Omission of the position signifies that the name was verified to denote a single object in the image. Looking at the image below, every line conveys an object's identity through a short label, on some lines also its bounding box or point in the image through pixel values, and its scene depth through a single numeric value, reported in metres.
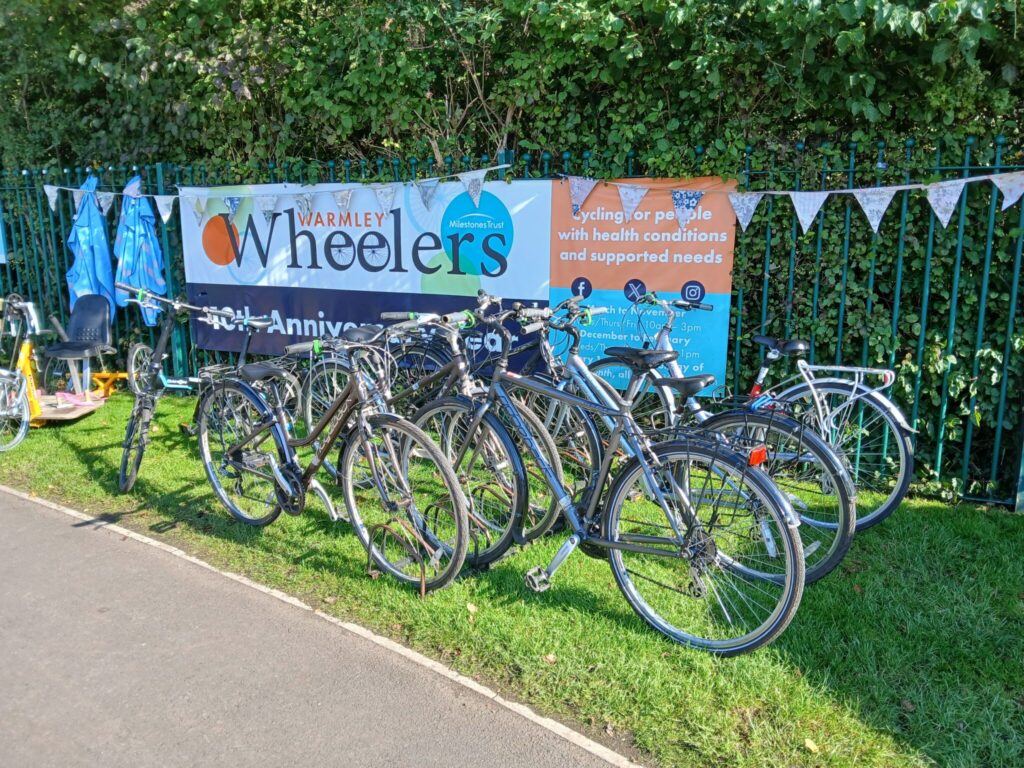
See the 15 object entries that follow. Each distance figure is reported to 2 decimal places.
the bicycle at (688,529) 3.29
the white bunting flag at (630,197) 5.52
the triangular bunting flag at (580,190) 5.66
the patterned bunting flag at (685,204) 5.38
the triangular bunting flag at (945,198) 4.74
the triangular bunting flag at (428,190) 6.28
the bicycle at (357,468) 3.97
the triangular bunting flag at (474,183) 6.05
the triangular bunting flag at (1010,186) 4.56
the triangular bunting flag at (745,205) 5.22
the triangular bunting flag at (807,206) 5.04
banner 5.50
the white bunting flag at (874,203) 4.90
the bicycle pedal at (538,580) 3.75
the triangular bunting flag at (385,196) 6.48
